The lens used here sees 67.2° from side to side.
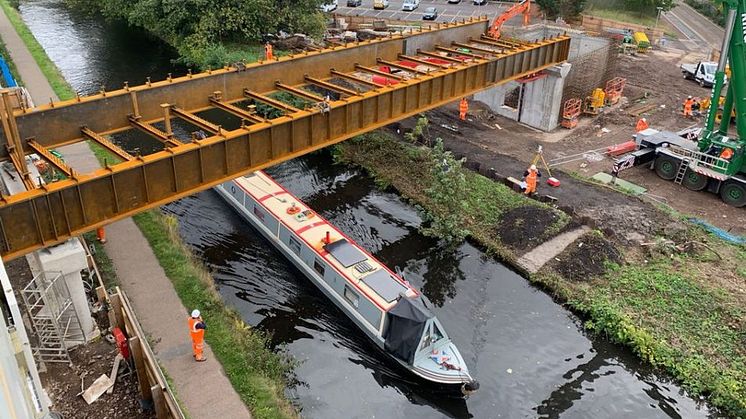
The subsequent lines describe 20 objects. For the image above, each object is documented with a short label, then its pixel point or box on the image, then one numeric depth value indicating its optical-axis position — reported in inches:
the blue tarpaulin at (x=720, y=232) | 781.3
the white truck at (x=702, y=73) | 1425.9
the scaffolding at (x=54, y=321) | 491.2
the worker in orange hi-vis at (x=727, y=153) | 882.1
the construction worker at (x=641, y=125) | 1129.4
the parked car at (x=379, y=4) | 2255.5
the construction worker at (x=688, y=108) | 1215.4
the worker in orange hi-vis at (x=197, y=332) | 506.9
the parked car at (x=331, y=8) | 2159.6
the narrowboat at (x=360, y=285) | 553.3
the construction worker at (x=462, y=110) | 1177.5
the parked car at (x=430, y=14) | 2069.4
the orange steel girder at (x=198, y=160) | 443.2
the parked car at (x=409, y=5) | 2231.8
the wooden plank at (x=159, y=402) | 425.4
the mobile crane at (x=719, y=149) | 839.7
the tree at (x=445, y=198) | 797.9
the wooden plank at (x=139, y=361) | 458.1
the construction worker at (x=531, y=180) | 866.8
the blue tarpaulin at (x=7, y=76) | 1103.6
